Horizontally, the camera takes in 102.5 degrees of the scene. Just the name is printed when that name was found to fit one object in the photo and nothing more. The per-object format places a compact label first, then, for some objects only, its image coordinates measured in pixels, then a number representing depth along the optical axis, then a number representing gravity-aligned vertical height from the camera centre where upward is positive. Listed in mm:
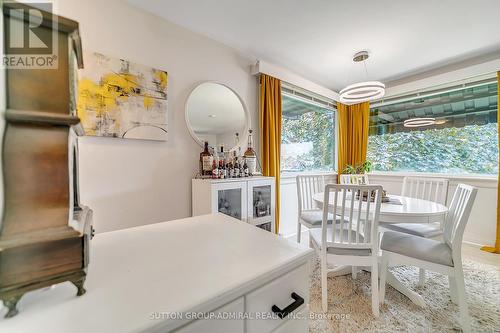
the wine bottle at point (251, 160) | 2275 +61
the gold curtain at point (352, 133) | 3688 +615
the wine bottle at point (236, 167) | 2108 -18
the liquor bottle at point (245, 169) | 2187 -41
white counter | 369 -282
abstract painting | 1505 +544
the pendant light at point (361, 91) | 2131 +831
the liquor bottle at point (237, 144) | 2411 +258
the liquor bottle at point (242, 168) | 2156 -35
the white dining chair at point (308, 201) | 2113 -435
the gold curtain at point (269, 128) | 2574 +483
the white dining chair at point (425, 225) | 1783 -535
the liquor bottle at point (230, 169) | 2055 -38
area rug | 1320 -1050
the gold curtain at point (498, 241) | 2402 -910
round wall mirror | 2068 +562
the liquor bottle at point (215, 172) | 1940 -65
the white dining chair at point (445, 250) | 1267 -586
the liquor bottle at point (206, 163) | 1996 +23
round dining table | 1455 -357
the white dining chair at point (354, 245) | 1409 -589
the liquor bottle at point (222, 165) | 1987 -2
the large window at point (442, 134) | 2717 +501
